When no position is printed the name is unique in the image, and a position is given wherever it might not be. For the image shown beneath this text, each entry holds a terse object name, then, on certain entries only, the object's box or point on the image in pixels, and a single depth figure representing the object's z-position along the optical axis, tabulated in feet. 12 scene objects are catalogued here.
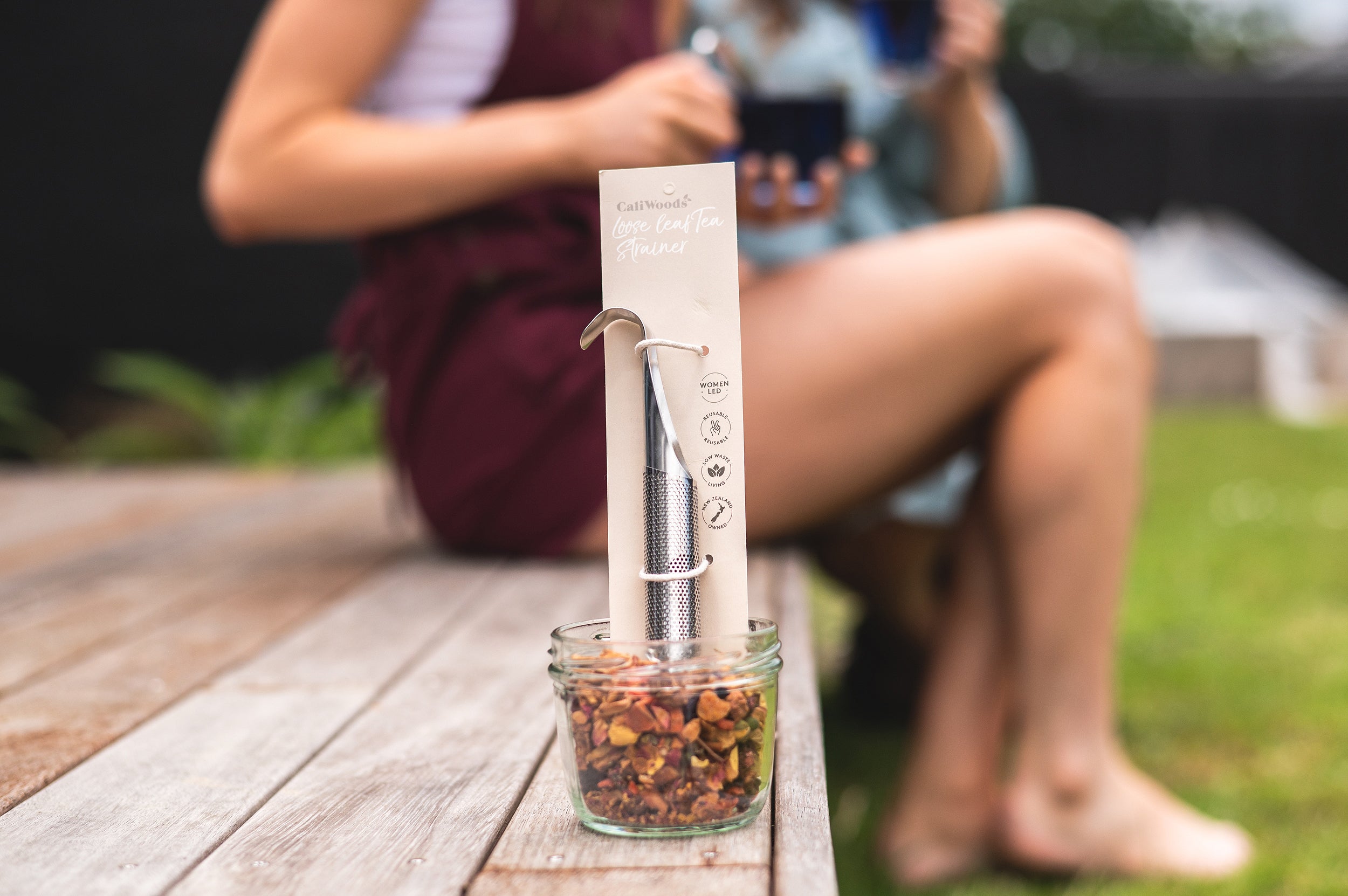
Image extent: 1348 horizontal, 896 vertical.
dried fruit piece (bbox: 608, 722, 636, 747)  2.24
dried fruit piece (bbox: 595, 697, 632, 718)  2.24
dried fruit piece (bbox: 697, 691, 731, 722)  2.24
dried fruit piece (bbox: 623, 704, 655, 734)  2.23
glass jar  2.23
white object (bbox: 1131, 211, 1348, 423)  25.88
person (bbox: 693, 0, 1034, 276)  5.45
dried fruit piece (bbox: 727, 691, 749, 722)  2.26
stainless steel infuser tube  2.31
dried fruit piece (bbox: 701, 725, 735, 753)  2.26
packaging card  2.33
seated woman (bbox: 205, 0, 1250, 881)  4.36
